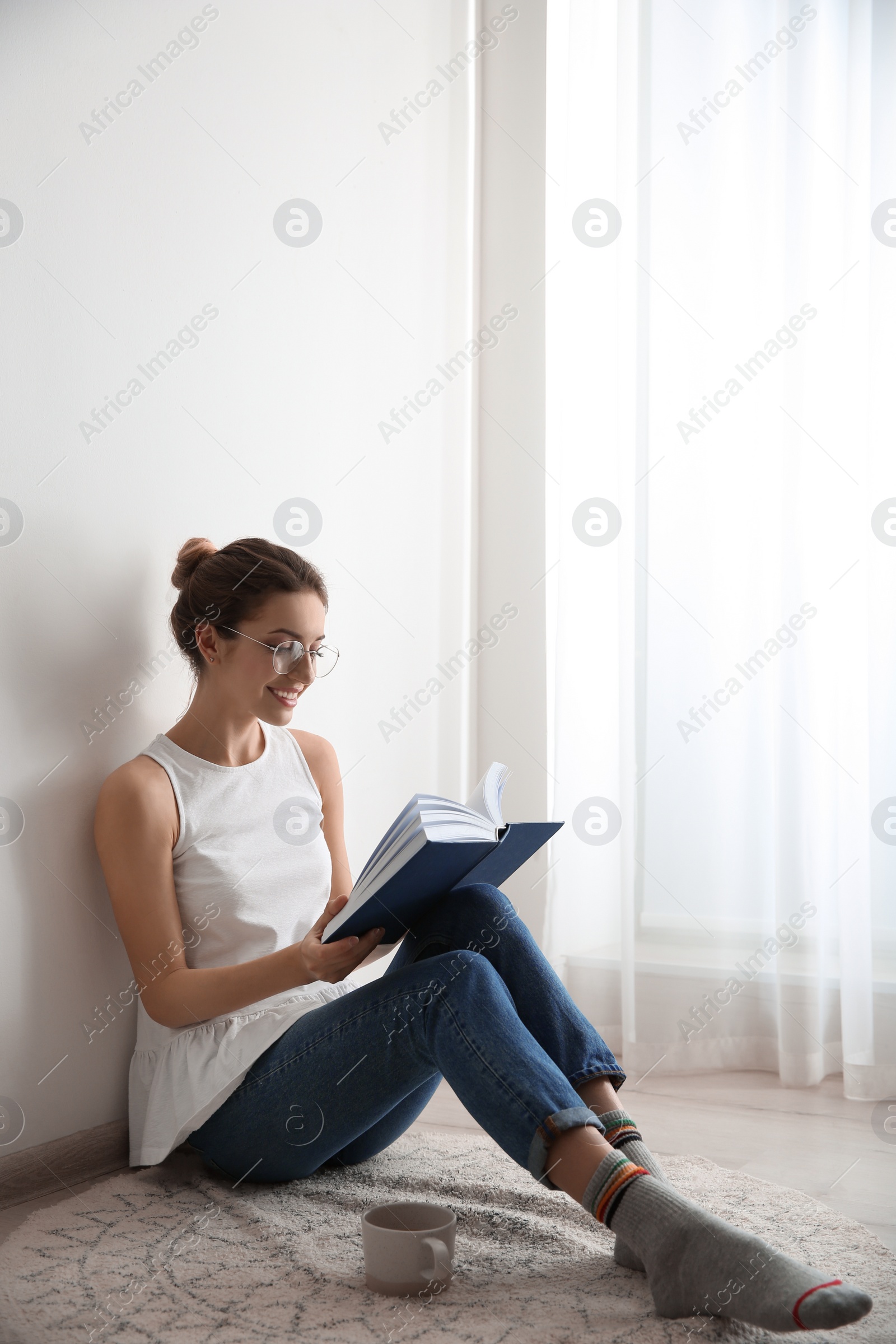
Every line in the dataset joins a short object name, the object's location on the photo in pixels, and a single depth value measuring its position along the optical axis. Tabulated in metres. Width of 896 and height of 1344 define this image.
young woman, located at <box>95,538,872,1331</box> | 1.07
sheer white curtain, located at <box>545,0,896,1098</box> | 2.05
